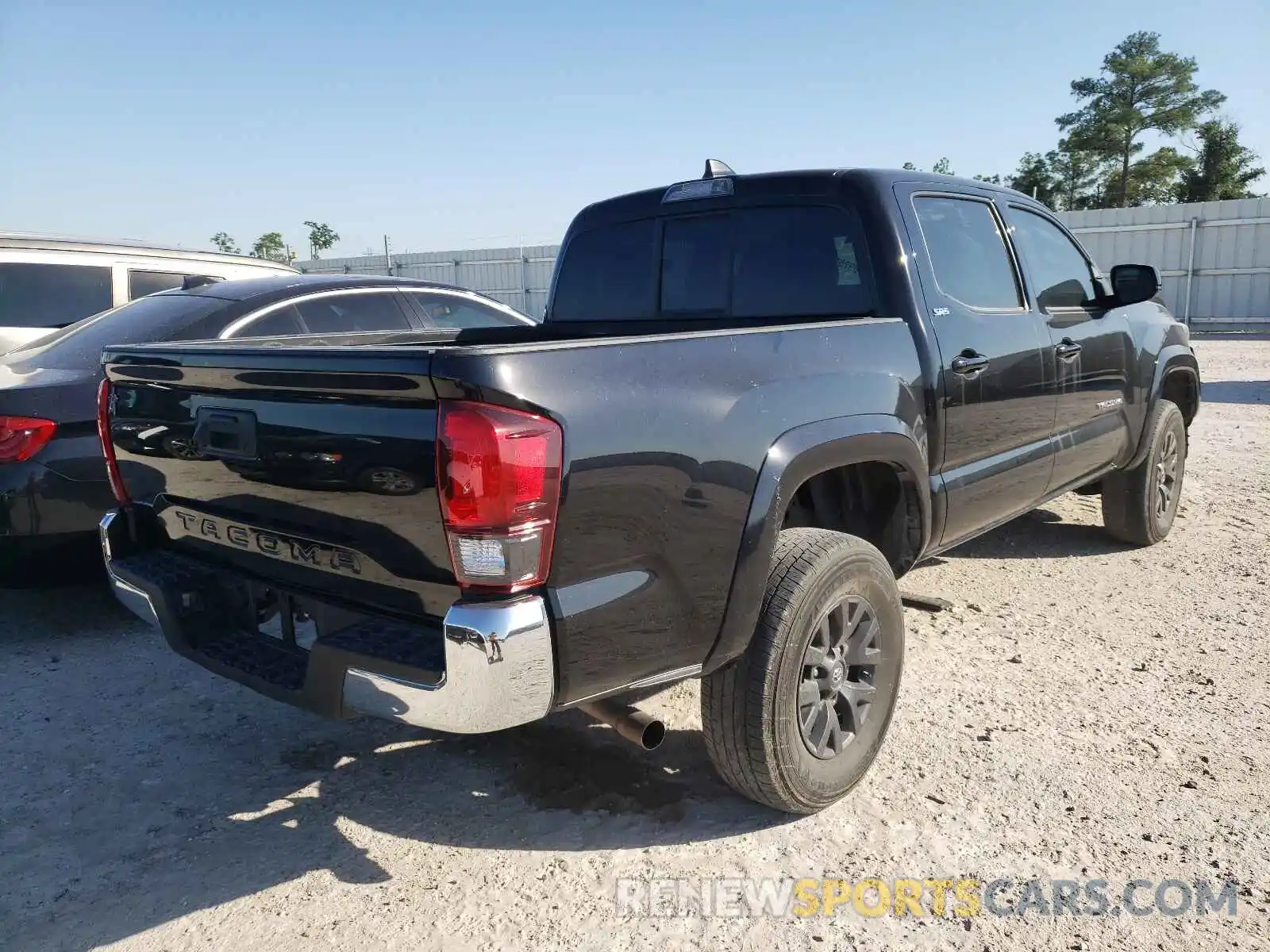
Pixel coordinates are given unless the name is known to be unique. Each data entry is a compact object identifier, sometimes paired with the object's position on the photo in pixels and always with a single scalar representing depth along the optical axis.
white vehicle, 6.25
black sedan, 3.88
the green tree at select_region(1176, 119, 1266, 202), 36.91
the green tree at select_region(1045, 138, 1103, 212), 44.69
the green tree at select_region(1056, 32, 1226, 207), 41.03
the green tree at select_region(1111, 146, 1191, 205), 41.69
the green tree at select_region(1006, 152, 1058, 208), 44.97
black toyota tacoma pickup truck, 1.96
